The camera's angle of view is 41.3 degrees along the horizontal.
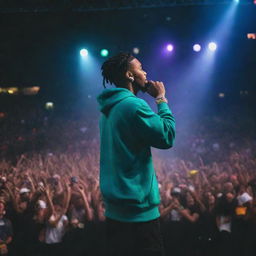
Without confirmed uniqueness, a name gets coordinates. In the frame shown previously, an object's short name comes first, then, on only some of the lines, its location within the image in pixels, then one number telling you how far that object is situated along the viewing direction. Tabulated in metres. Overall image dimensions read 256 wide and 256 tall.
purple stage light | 10.48
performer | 1.37
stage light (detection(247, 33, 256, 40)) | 11.40
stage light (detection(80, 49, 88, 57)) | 9.78
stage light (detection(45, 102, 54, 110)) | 11.59
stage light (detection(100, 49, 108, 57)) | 9.87
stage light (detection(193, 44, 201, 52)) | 9.88
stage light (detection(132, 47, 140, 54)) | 10.32
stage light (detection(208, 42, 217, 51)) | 10.08
